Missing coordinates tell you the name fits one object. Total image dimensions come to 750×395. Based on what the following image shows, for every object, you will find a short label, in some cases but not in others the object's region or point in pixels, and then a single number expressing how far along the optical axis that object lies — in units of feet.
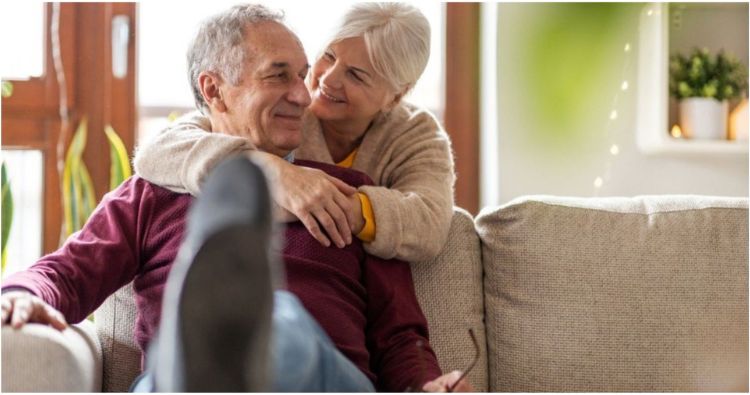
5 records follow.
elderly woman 5.56
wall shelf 10.89
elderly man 4.19
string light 11.20
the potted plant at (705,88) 11.01
